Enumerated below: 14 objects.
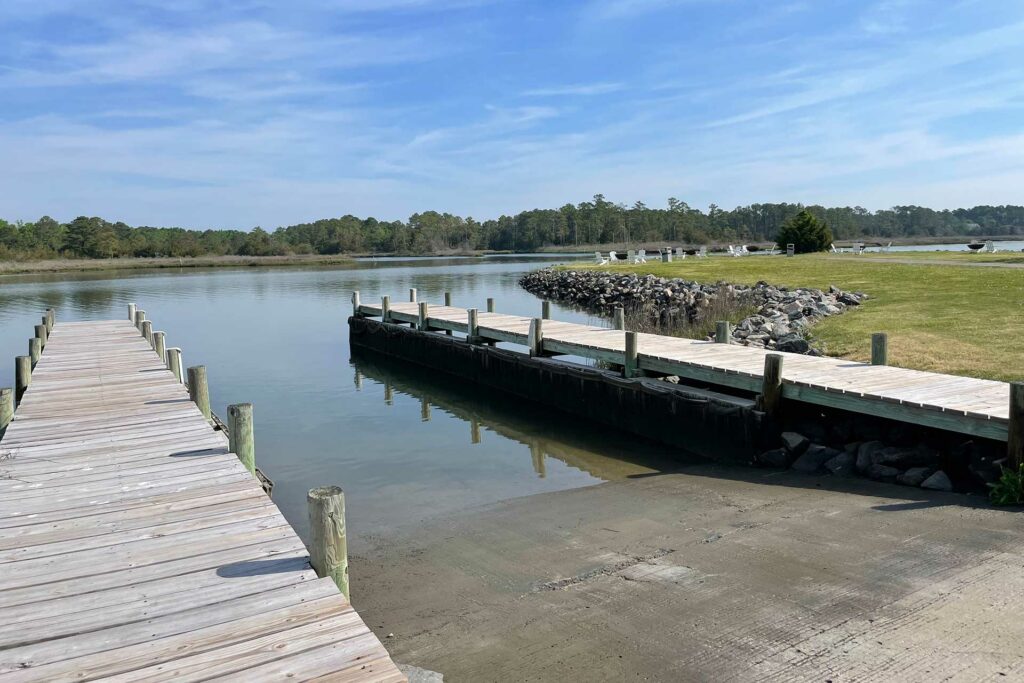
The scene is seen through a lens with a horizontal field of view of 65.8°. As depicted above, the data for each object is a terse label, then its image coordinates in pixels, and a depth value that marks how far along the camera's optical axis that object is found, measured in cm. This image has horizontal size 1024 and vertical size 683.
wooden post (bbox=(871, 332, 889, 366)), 1232
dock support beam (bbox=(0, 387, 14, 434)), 994
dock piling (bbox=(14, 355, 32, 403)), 1290
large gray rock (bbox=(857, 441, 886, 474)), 984
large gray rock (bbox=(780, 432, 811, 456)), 1073
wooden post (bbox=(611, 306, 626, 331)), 1881
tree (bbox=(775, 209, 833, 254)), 5222
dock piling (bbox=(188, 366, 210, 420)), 1062
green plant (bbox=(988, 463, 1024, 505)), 799
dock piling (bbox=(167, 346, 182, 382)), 1370
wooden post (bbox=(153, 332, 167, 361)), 1589
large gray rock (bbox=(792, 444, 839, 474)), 1037
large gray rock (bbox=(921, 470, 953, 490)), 886
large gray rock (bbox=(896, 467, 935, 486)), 916
